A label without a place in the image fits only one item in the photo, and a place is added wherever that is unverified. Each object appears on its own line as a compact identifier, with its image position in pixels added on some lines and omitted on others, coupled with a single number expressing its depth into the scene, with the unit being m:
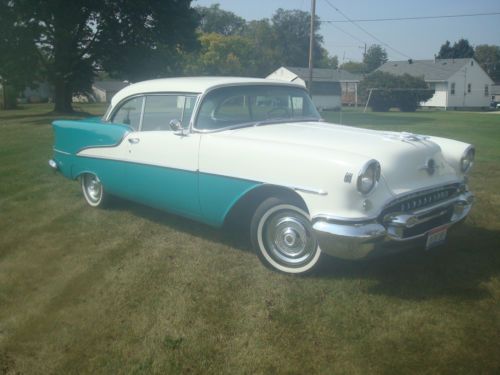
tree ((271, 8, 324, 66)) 91.19
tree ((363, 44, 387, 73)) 99.14
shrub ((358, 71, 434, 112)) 41.59
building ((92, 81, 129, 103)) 69.69
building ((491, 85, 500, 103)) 63.46
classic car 3.59
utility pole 22.88
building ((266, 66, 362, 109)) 52.81
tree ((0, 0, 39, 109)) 23.05
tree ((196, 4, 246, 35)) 98.31
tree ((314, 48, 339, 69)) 98.12
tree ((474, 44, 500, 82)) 89.88
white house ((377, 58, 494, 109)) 51.56
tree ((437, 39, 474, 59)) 87.60
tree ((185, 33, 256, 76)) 63.53
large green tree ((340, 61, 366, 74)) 101.01
